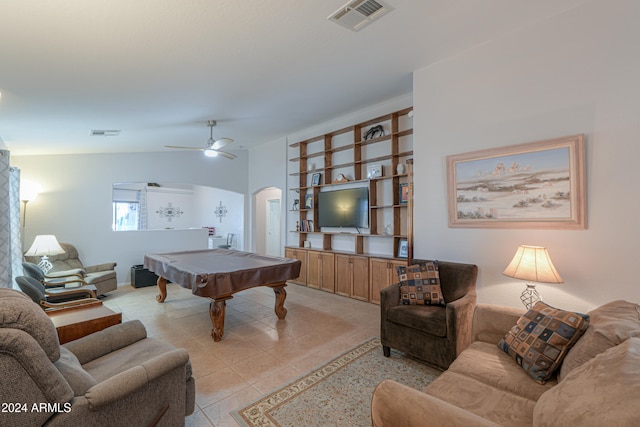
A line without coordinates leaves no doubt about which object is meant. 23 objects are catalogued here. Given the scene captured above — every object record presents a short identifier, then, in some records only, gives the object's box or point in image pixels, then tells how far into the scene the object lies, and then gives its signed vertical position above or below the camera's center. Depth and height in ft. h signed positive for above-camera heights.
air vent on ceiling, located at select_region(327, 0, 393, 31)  7.44 +5.55
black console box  18.42 -3.85
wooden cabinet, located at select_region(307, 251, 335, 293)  17.12 -3.28
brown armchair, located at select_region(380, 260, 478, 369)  7.89 -3.03
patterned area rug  6.37 -4.47
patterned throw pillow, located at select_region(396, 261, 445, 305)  9.23 -2.25
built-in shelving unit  14.89 +0.88
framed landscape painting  8.18 +0.99
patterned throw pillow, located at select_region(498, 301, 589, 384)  5.24 -2.39
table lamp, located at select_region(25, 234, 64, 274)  12.64 -1.28
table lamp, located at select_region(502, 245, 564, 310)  7.57 -1.35
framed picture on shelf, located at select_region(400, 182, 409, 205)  14.30 +1.21
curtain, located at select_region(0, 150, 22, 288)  9.66 -0.26
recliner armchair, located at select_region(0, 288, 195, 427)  3.37 -2.45
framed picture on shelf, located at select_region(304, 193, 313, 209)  19.77 +1.15
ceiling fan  14.24 +3.76
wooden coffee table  6.76 -2.58
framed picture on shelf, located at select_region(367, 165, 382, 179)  15.80 +2.54
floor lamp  15.94 +1.42
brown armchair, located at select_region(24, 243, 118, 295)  15.55 -2.91
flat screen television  16.37 +0.58
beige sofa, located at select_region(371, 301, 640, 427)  2.88 -2.43
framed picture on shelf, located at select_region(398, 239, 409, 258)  14.26 -1.57
